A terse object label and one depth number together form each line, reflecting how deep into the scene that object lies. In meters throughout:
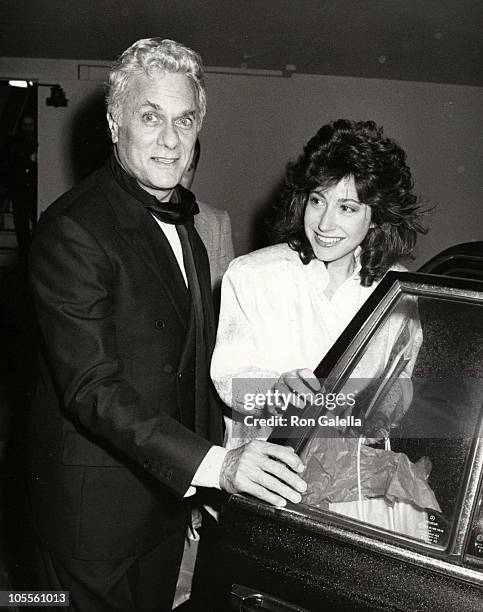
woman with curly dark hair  1.63
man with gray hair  1.31
